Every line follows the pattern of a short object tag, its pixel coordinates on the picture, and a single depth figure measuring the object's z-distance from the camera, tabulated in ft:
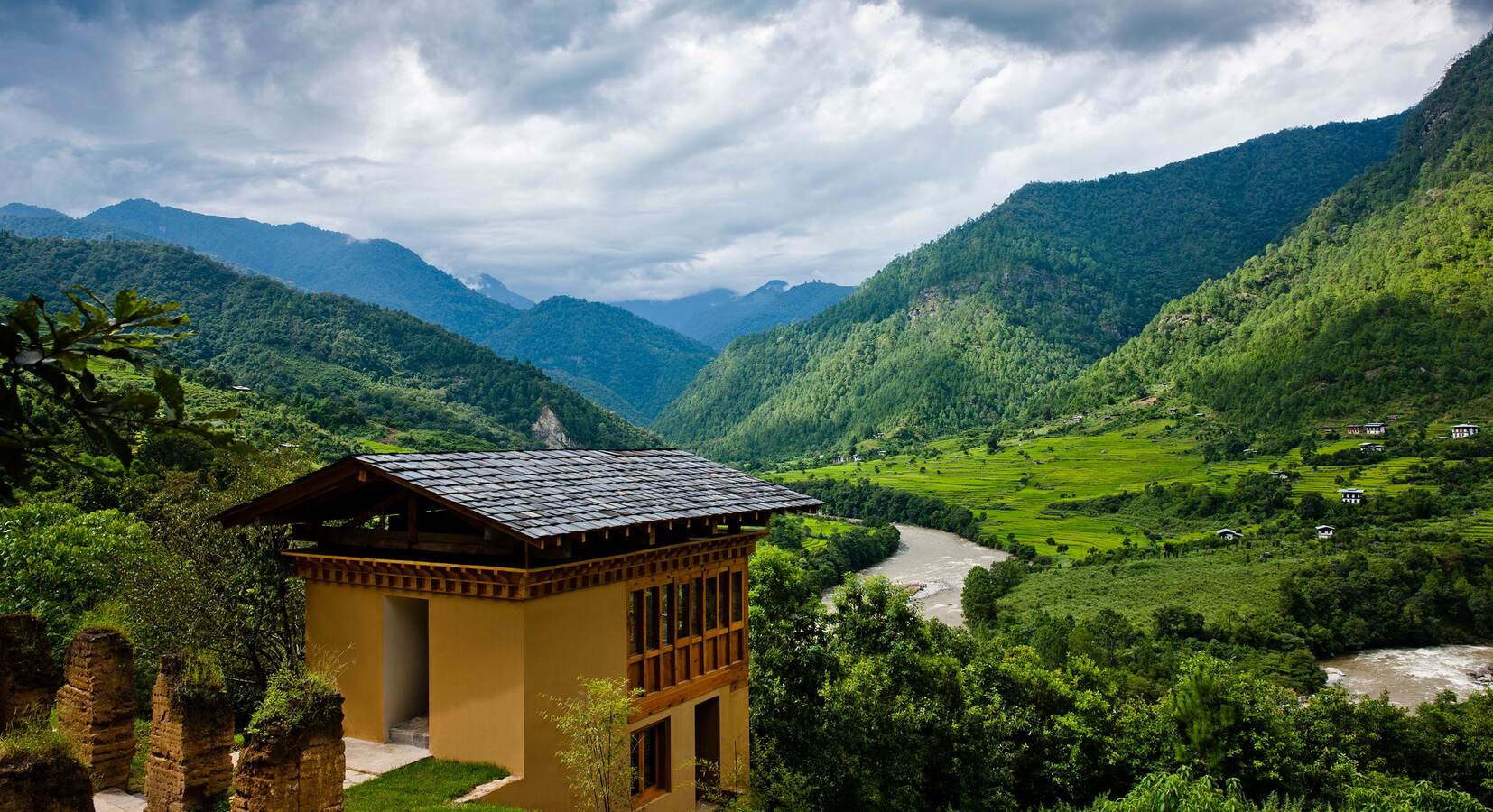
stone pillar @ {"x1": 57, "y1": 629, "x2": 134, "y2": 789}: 32.04
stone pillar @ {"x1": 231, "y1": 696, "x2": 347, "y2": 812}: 26.45
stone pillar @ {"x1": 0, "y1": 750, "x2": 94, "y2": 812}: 20.16
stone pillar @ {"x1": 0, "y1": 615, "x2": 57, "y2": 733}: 30.98
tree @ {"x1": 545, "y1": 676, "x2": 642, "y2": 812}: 33.60
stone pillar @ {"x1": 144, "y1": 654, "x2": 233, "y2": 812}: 29.84
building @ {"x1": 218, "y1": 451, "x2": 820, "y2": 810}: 35.14
